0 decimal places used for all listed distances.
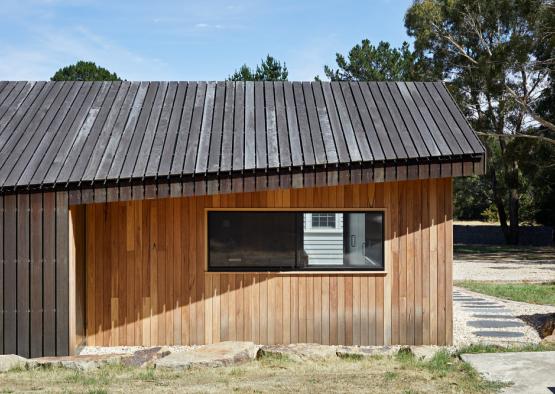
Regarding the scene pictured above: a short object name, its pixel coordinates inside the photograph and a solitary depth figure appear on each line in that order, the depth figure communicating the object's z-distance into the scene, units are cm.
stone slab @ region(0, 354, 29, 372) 696
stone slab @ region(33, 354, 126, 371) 698
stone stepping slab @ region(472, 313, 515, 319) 1093
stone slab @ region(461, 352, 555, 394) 605
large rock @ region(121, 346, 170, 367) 713
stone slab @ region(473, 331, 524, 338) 920
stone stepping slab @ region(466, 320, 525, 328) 1008
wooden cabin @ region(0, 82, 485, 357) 859
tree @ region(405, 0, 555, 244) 2655
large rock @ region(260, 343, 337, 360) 737
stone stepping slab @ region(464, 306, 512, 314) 1164
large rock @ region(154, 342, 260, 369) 697
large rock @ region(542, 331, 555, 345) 832
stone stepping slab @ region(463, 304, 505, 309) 1221
